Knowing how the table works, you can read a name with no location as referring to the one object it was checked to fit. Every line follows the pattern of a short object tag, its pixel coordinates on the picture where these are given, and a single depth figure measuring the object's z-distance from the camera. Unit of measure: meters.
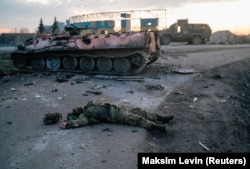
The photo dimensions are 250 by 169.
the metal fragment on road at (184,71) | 15.92
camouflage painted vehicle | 36.16
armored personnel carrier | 16.17
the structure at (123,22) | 38.72
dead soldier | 8.30
